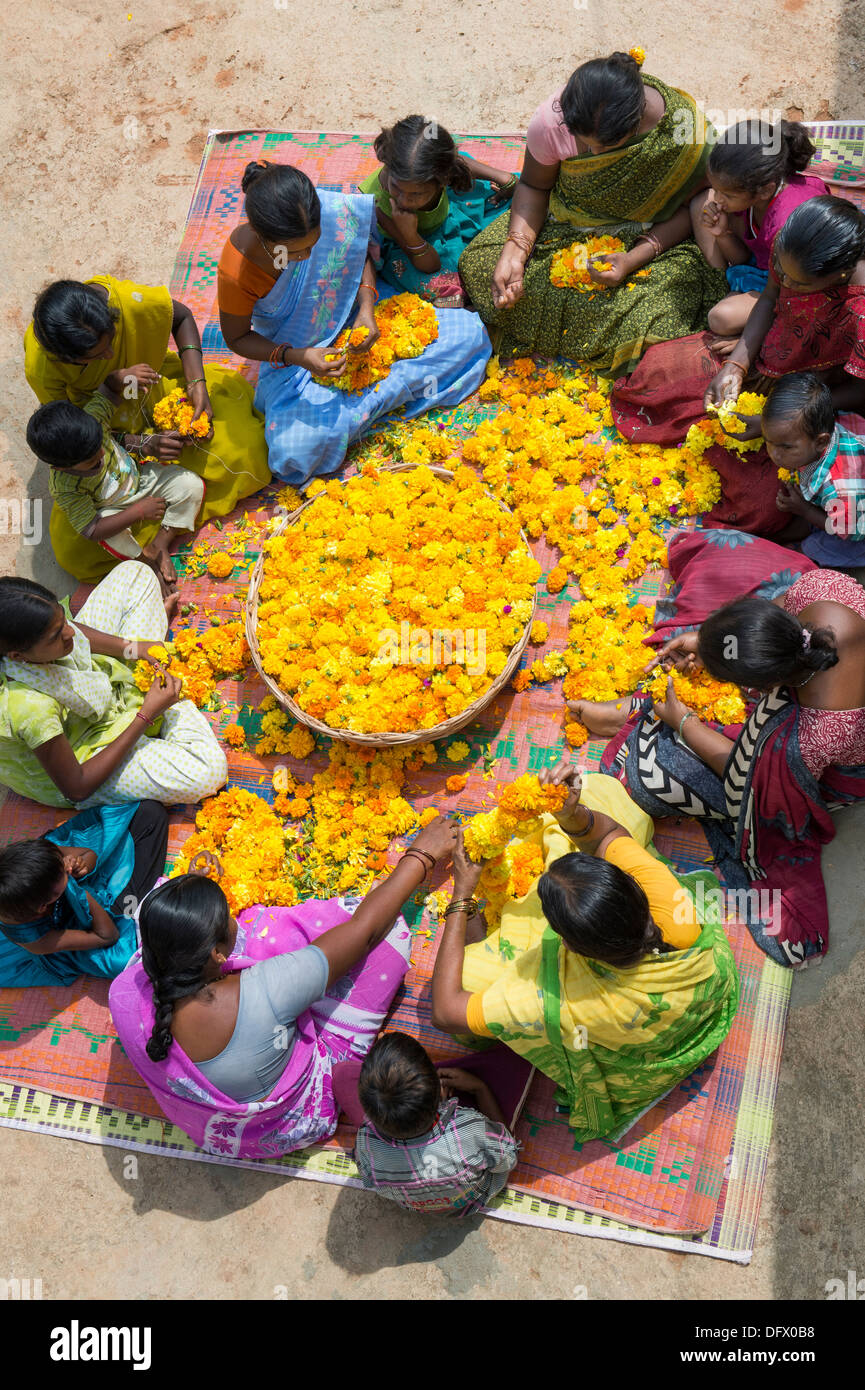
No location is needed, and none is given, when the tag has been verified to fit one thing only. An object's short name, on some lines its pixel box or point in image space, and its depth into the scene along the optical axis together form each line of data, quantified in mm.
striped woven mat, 3984
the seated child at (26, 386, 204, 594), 4578
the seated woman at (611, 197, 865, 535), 4086
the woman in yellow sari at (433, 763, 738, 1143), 3424
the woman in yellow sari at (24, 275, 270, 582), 4598
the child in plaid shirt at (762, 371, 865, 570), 4195
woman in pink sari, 3699
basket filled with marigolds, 4430
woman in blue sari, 5051
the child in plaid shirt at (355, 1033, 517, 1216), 3561
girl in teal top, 4797
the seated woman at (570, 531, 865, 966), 3754
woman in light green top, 4156
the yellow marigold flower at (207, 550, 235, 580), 5266
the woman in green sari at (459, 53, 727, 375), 4793
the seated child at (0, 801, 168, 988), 4066
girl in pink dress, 4418
